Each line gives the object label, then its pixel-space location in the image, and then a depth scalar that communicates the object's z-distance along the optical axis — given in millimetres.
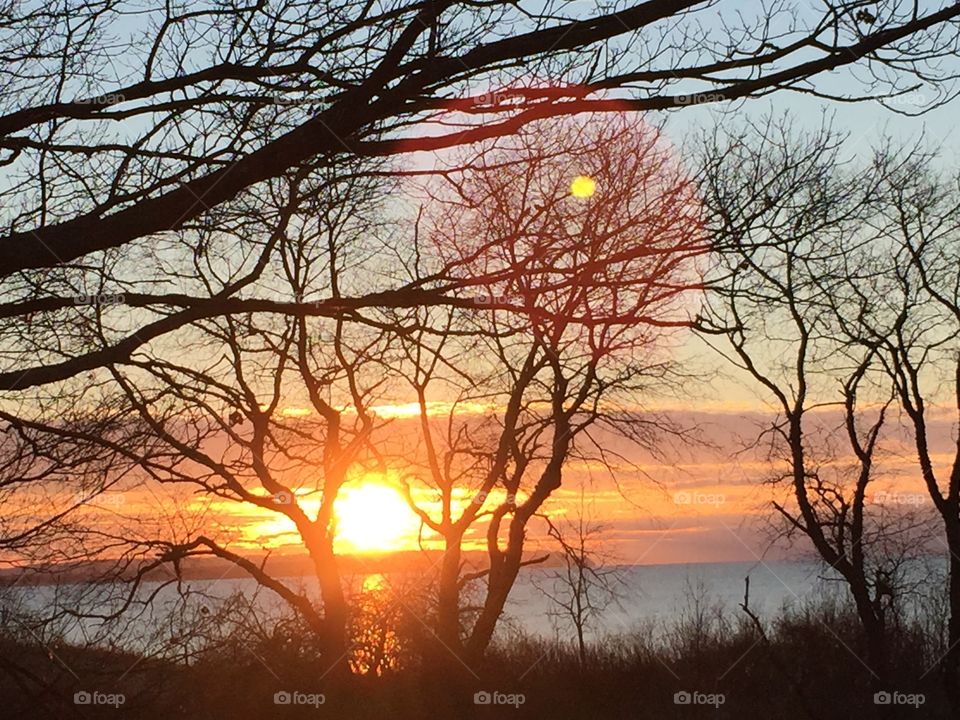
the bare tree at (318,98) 5000
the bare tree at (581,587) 23156
